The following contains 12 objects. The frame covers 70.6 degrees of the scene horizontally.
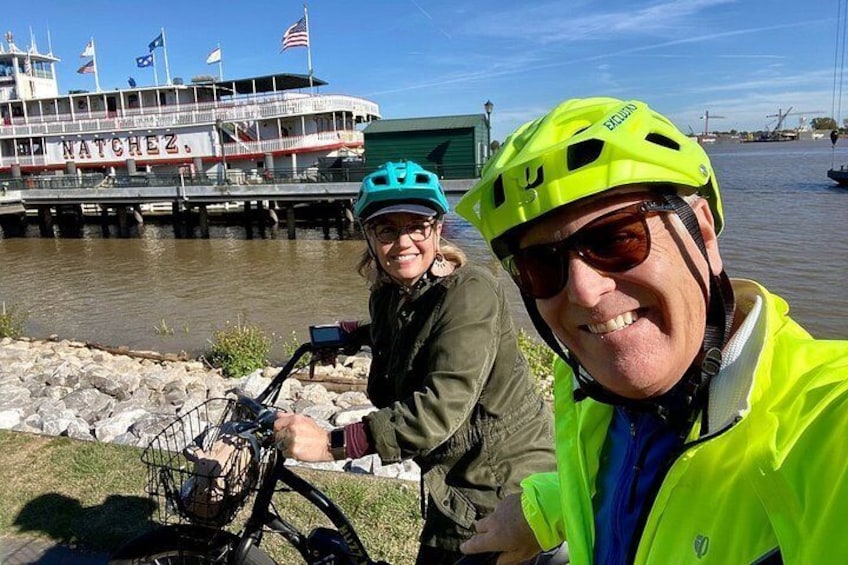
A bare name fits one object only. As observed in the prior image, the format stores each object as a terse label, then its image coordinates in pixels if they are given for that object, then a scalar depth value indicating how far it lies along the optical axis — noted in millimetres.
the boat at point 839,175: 38844
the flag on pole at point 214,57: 43000
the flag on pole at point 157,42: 45438
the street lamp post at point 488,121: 26252
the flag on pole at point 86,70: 45969
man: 884
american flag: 38562
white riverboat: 37688
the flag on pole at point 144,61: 44719
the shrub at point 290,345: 11661
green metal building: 28719
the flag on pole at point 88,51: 46906
